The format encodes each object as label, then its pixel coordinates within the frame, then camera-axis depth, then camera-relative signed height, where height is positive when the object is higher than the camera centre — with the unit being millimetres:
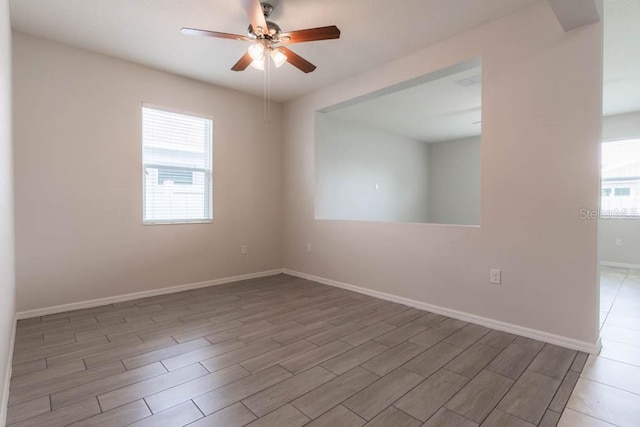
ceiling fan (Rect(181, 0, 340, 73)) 2226 +1357
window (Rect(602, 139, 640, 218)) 5328 +587
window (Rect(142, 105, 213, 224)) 3658 +560
